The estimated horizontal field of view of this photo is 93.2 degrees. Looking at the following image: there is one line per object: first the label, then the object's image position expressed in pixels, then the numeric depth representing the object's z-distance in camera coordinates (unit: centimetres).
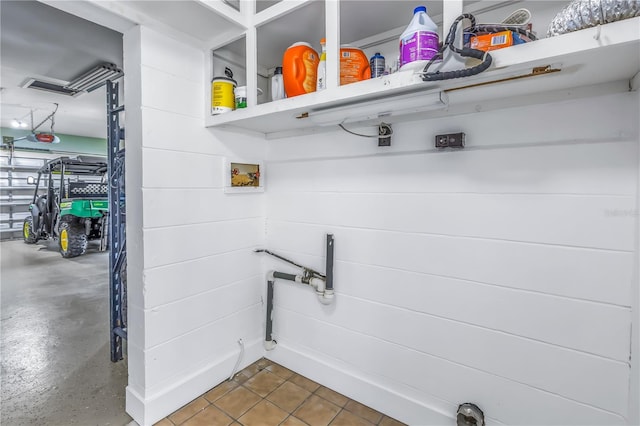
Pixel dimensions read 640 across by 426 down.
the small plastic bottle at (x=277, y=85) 172
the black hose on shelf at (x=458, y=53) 95
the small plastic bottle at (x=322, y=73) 139
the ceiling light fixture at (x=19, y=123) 611
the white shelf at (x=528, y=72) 86
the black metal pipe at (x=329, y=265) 190
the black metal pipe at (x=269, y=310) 220
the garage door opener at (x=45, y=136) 575
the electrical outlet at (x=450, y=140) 145
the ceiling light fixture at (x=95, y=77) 256
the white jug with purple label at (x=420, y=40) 108
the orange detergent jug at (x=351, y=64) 139
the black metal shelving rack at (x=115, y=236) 223
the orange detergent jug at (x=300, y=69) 153
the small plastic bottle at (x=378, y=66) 142
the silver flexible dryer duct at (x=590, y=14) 82
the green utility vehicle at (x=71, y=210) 558
